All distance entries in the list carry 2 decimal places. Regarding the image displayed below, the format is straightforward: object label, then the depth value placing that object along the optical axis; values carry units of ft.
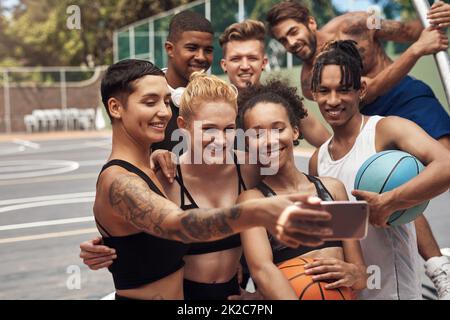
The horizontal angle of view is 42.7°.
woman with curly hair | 6.61
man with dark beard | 10.05
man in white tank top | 7.48
